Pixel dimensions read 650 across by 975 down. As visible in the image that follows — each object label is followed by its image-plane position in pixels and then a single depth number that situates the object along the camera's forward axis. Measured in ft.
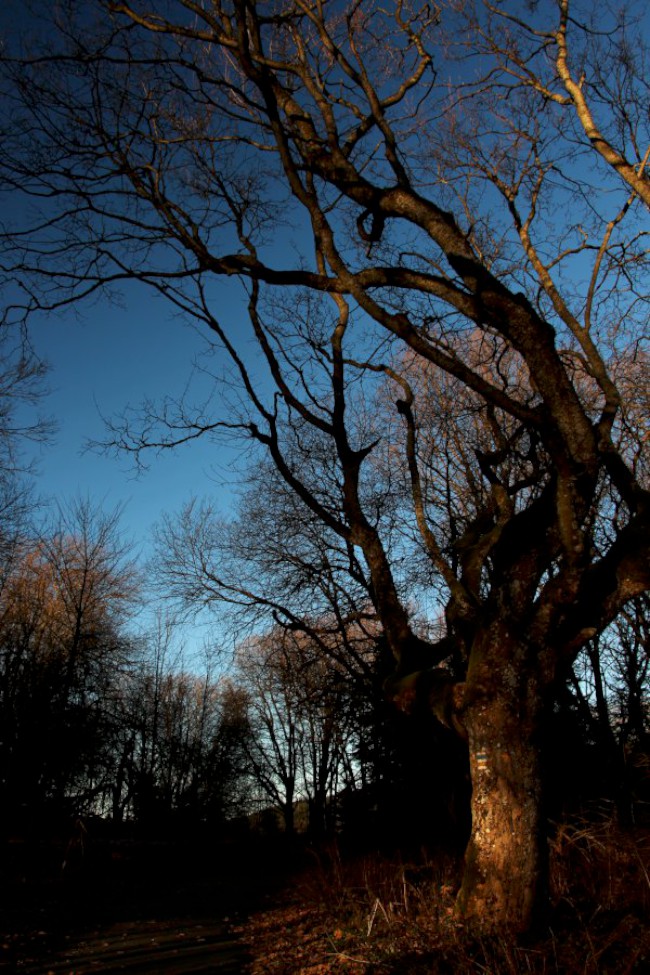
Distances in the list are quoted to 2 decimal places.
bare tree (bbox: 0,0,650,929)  17.78
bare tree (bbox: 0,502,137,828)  58.39
